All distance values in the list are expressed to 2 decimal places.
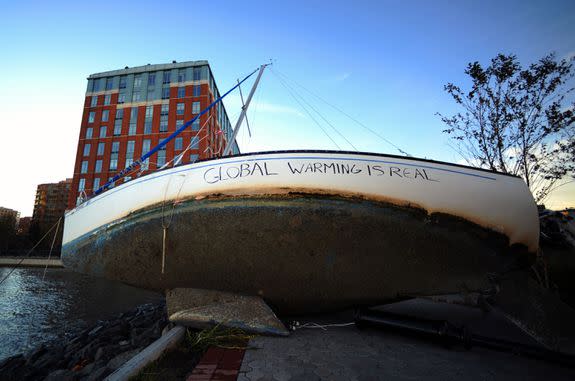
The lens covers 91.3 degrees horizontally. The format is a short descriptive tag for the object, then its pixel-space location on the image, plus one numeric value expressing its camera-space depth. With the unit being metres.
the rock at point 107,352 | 3.50
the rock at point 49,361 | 3.67
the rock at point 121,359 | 2.89
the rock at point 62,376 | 2.79
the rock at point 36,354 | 3.92
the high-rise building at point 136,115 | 33.62
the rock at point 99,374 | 2.64
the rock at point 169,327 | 3.70
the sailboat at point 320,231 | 3.29
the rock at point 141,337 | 3.89
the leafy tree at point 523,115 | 8.00
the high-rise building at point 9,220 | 38.53
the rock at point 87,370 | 2.93
